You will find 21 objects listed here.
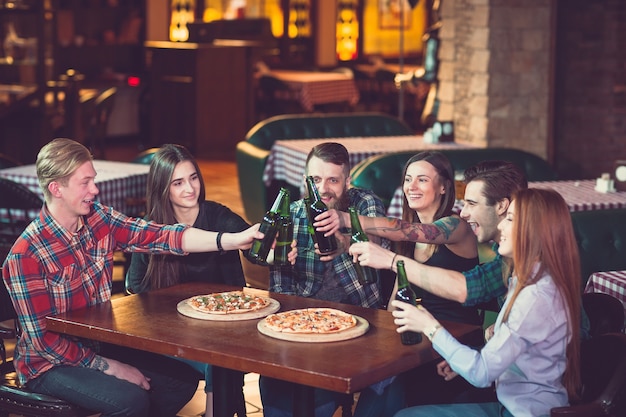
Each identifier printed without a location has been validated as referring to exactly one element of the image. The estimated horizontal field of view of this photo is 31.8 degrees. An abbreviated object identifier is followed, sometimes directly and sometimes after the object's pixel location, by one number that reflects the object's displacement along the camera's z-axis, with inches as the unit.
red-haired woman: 113.0
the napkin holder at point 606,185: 226.1
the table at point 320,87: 530.6
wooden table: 111.7
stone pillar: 321.1
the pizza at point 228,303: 132.8
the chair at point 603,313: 135.3
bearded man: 152.8
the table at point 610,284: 148.5
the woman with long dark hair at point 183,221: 153.8
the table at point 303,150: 279.7
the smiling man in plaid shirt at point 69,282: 132.1
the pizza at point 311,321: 123.7
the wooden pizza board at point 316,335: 121.0
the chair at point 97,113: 391.0
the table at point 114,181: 235.9
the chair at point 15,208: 221.9
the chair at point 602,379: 114.3
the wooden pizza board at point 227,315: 130.5
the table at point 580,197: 212.7
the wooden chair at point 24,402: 131.8
